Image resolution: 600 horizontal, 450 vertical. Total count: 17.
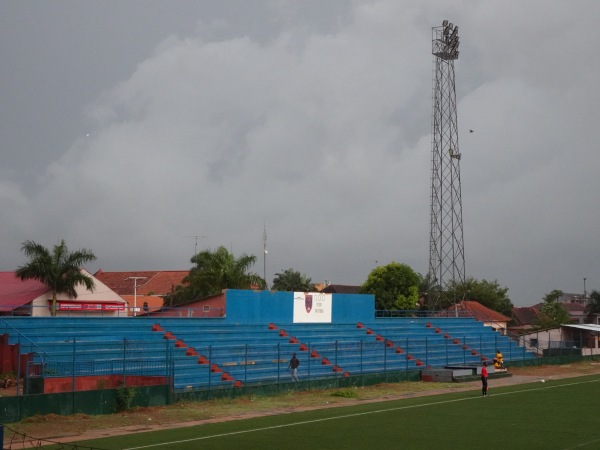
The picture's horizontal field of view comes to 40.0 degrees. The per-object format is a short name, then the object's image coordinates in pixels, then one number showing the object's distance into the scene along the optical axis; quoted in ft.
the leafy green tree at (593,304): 398.62
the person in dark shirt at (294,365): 126.11
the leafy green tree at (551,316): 321.52
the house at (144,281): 305.53
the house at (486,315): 291.58
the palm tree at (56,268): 170.81
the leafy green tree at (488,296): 369.71
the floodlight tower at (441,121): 207.51
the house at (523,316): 379.24
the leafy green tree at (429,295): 220.64
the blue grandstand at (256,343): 106.52
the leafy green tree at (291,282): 352.28
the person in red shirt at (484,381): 119.85
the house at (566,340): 214.48
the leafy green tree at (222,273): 216.74
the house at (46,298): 172.76
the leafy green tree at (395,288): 269.03
